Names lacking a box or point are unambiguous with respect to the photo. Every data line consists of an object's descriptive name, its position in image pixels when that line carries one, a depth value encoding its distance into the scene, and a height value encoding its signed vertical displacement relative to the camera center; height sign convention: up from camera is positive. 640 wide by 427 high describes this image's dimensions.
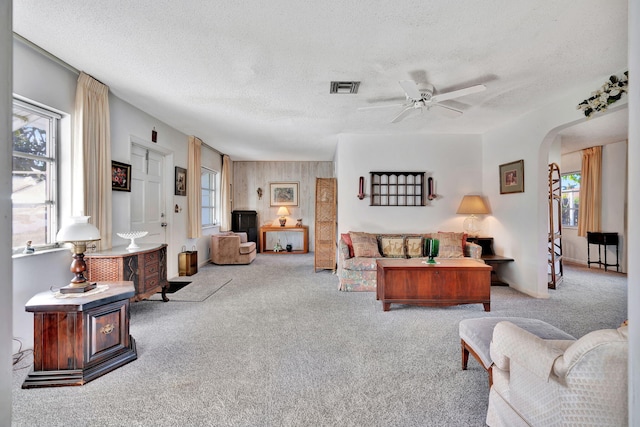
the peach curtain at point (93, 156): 3.03 +0.64
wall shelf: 5.48 +0.46
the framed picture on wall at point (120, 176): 3.73 +0.50
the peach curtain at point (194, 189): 5.75 +0.49
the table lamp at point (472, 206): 5.13 +0.13
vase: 3.71 -0.44
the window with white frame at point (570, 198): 7.09 +0.37
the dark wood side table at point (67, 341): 2.09 -0.90
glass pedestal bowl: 3.36 -0.25
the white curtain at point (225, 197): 7.68 +0.45
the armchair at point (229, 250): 6.57 -0.78
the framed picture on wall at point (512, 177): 4.48 +0.57
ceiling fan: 2.88 +1.24
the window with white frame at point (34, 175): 2.62 +0.37
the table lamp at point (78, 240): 2.28 -0.19
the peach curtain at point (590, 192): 6.25 +0.46
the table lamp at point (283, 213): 8.28 +0.04
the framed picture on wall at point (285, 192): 8.59 +0.64
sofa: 4.54 -0.59
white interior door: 4.29 +0.33
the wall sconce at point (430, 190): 5.41 +0.43
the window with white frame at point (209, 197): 6.97 +0.44
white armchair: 1.07 -0.66
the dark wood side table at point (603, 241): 5.93 -0.55
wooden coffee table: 3.58 -0.85
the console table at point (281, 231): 8.16 -0.58
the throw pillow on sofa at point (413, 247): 4.99 -0.55
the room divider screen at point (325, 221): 5.94 -0.13
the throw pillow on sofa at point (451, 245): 4.73 -0.50
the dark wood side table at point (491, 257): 4.76 -0.70
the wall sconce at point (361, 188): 5.38 +0.47
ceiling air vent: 3.25 +1.42
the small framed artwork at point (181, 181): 5.34 +0.61
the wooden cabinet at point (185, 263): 5.44 -0.89
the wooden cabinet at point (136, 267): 3.06 -0.56
